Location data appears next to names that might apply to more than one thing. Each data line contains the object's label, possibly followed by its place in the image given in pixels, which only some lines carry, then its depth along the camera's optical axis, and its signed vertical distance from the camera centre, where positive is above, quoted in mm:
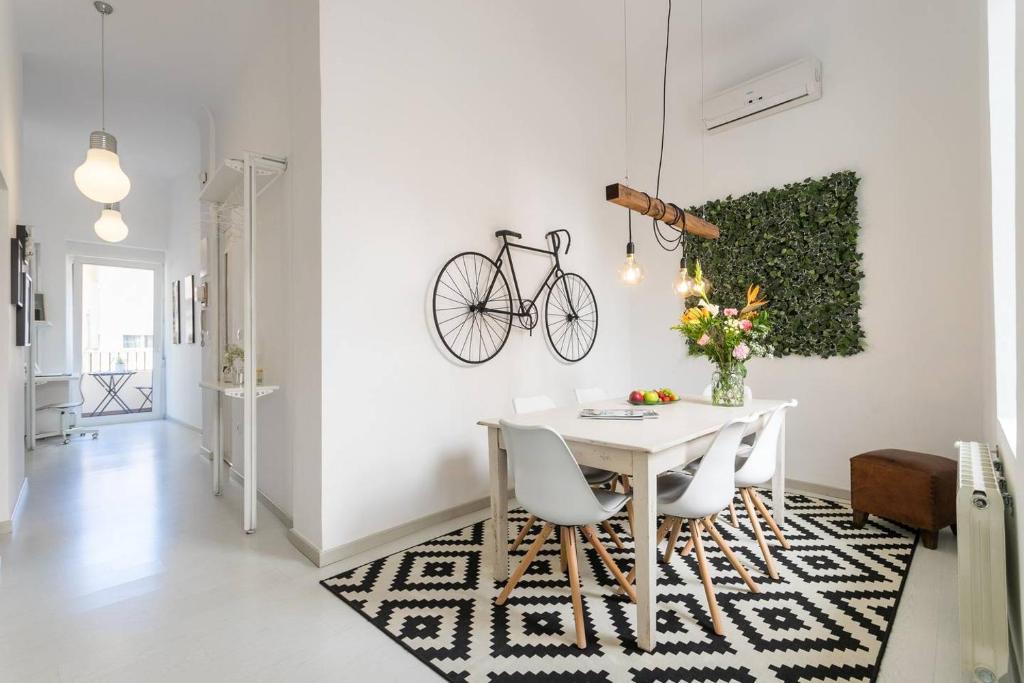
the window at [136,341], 7055 +6
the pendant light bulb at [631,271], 2879 +405
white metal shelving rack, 2855 +156
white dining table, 1817 -476
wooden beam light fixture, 2455 +748
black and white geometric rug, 1704 -1164
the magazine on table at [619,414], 2516 -408
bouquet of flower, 2848 -21
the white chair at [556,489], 1855 -603
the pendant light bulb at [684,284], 3135 +358
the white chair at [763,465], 2357 -643
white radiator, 1518 -802
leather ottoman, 2578 -862
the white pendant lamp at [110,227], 4109 +993
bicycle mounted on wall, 3199 +236
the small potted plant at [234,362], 3371 -147
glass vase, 2908 -294
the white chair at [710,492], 1942 -650
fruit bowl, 3061 -385
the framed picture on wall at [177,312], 6299 +397
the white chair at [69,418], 5516 -927
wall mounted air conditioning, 3488 +1853
